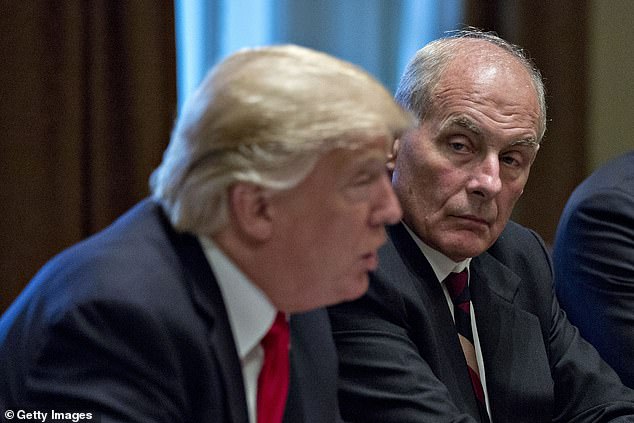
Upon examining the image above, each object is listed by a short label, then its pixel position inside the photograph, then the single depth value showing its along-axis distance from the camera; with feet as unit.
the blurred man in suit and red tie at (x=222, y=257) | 9.11
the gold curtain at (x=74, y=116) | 21.17
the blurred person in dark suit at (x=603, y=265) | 17.38
